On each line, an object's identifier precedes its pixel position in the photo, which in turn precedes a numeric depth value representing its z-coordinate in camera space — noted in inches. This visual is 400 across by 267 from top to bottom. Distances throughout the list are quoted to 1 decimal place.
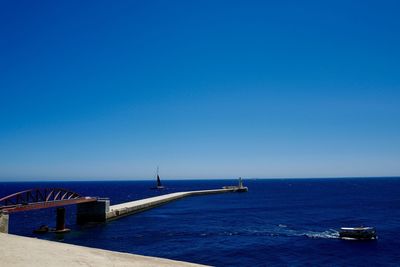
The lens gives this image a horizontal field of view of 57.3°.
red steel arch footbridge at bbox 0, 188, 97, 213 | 1579.6
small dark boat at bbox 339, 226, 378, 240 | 1801.2
